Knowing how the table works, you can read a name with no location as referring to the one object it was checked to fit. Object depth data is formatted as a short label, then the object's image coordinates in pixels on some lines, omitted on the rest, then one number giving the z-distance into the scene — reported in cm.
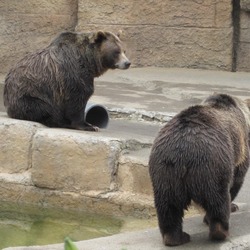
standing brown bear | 1048
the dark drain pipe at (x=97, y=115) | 1803
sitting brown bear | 1666
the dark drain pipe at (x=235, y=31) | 2518
